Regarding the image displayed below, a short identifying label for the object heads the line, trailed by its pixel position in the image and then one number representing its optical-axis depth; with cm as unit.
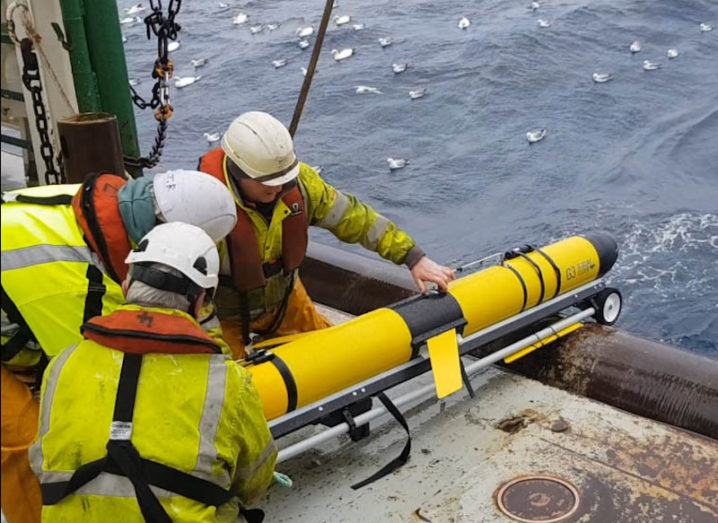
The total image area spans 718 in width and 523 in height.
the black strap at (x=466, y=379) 380
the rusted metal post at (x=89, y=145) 404
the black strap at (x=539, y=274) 416
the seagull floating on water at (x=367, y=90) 1438
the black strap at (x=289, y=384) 326
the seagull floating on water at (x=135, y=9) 2253
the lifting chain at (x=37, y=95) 420
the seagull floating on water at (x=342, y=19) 1823
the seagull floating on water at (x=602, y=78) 1345
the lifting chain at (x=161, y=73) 468
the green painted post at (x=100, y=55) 436
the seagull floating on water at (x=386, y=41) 1645
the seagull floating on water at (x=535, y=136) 1173
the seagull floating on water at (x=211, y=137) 1219
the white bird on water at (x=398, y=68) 1495
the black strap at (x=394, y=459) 341
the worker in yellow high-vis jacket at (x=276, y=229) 319
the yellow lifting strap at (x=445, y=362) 364
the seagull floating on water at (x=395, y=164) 1135
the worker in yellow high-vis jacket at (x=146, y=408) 199
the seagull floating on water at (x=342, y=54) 1636
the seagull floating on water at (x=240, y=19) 2036
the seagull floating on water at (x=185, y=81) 1617
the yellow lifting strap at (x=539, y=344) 411
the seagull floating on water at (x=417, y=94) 1366
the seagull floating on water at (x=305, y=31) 1766
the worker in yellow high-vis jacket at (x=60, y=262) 234
